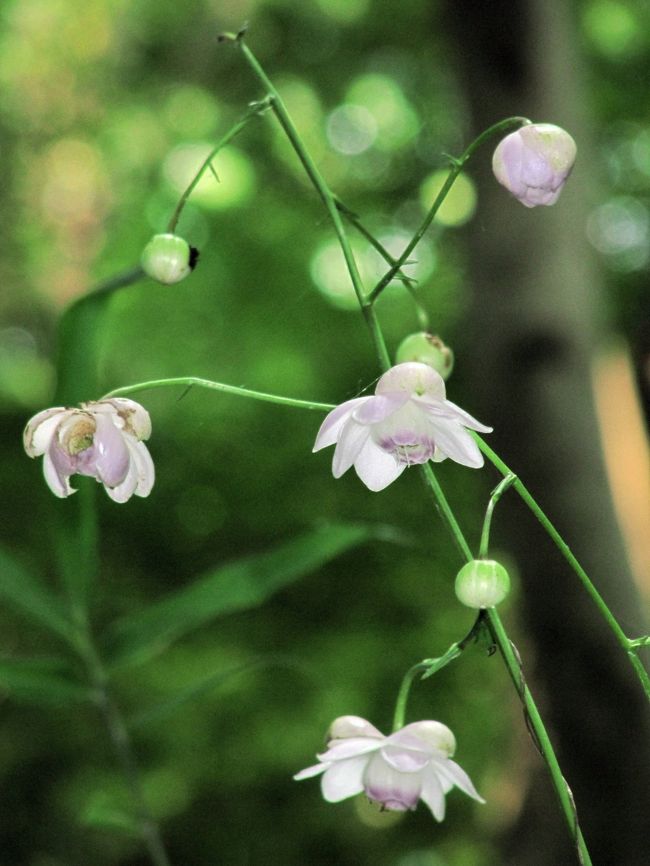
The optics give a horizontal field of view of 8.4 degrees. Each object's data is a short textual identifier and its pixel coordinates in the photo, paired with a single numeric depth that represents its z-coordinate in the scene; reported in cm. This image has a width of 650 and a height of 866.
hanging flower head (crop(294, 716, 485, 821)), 81
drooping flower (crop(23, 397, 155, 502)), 81
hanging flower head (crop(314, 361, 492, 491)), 79
